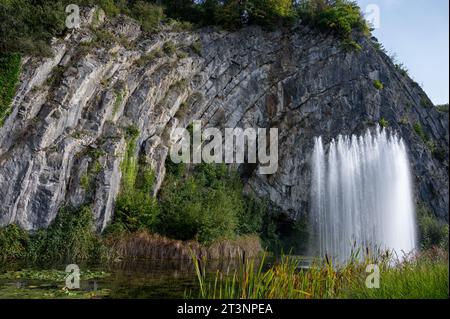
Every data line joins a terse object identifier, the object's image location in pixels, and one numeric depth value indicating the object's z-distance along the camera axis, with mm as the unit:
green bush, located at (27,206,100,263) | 15242
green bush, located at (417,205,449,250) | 25494
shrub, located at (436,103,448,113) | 36344
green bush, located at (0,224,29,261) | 14438
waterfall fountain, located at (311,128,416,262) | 23391
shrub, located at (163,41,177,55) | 24984
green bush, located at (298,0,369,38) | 30109
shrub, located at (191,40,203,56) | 26594
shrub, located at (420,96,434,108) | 33469
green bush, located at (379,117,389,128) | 29136
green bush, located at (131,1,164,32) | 24844
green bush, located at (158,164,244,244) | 19609
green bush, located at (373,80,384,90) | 30000
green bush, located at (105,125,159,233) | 18859
